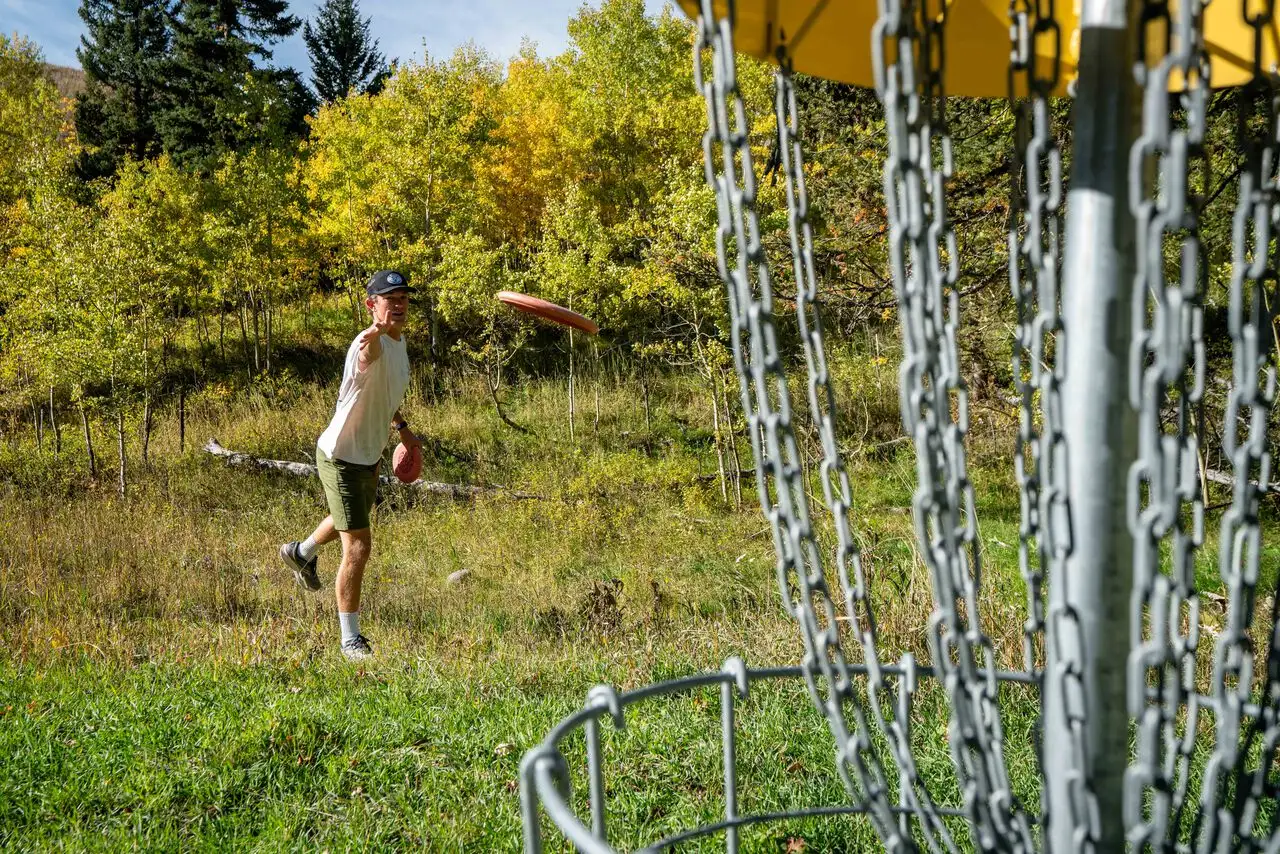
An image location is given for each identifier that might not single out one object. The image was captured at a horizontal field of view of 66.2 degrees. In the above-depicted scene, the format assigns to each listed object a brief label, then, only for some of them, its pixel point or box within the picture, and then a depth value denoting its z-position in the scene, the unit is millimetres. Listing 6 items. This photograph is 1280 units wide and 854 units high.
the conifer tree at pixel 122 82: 26922
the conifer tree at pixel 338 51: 35500
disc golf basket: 1005
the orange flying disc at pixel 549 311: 4355
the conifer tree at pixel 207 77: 25266
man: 5129
